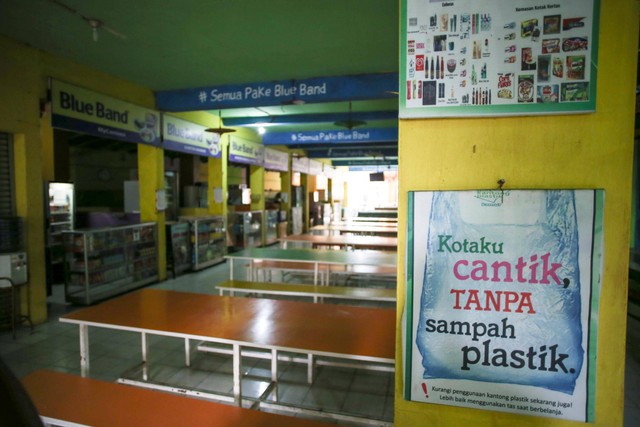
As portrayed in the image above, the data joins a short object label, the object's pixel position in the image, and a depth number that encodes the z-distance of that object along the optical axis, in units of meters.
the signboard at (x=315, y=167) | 15.12
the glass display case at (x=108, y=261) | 5.42
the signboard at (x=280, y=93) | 5.89
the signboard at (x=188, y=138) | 7.16
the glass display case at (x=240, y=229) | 10.19
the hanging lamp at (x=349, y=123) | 6.62
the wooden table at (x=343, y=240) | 6.64
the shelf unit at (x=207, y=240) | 7.73
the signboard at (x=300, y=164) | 13.84
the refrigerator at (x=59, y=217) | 7.01
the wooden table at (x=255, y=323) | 2.20
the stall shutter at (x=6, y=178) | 4.50
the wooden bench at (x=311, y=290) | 3.93
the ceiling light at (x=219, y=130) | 6.58
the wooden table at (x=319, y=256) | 5.06
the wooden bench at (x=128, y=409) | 1.63
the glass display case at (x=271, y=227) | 11.62
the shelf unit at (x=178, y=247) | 7.20
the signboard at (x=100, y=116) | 5.05
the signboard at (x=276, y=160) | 11.49
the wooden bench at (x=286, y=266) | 5.79
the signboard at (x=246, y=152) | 9.50
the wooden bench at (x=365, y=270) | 5.30
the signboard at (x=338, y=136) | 9.80
